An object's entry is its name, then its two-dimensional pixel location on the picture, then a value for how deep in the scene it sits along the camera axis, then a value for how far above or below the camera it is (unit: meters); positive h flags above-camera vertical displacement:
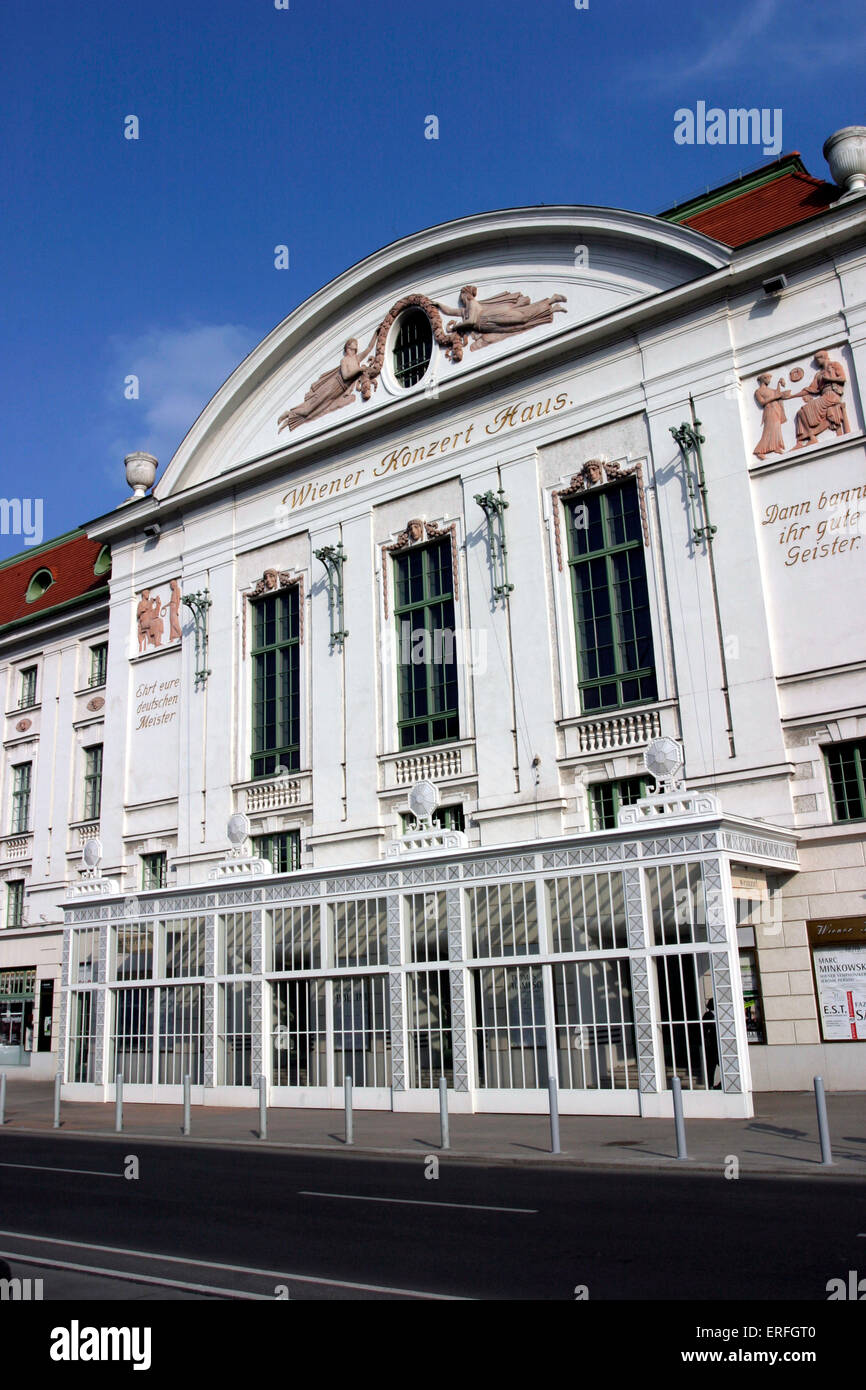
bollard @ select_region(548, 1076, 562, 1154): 14.82 -1.36
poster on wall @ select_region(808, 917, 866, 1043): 20.55 +0.19
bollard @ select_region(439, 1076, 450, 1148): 16.08 -1.63
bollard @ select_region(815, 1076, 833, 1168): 12.92 -1.43
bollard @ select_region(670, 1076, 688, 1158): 13.76 -1.46
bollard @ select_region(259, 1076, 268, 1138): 18.73 -1.53
